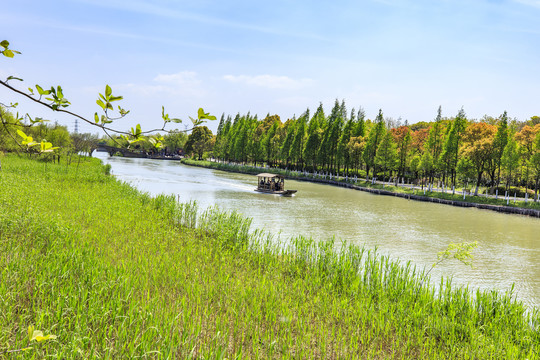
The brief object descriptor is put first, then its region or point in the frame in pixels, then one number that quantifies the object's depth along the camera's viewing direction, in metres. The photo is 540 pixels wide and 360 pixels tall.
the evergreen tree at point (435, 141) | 45.88
